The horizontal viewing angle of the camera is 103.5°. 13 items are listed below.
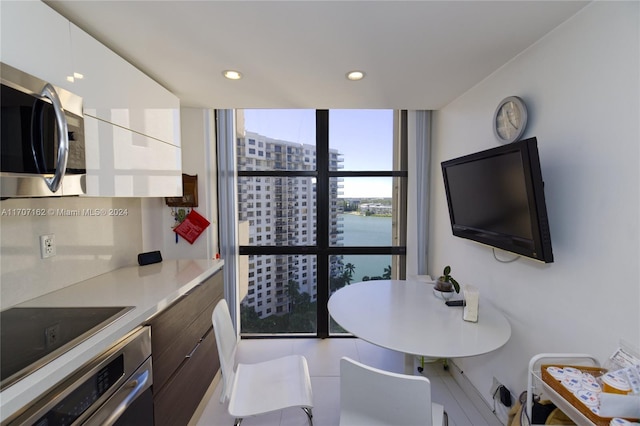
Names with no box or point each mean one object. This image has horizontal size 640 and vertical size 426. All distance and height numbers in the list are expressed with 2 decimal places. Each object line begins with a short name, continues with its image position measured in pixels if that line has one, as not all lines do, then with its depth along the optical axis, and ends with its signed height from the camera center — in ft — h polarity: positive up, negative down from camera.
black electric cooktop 2.82 -1.69
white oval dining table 4.19 -2.25
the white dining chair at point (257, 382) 4.47 -3.46
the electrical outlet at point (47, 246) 4.56 -0.67
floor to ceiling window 9.20 +0.00
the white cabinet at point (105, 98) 3.35 +2.01
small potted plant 5.87 -1.83
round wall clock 4.88 +1.83
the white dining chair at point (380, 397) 3.31 -2.63
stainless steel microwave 3.00 +0.92
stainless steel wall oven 2.73 -2.33
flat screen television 4.01 +0.17
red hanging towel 8.10 -0.59
